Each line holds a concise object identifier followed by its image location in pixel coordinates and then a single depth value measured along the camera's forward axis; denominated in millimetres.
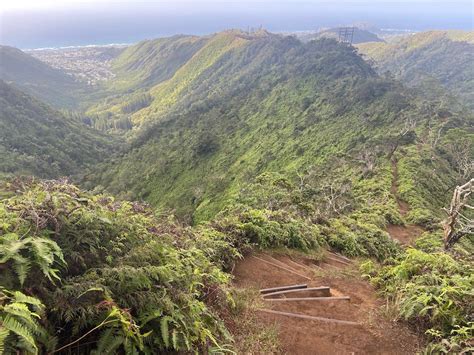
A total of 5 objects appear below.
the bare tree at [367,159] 37250
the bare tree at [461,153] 39612
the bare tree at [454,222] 12780
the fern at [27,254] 4410
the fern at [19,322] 3670
